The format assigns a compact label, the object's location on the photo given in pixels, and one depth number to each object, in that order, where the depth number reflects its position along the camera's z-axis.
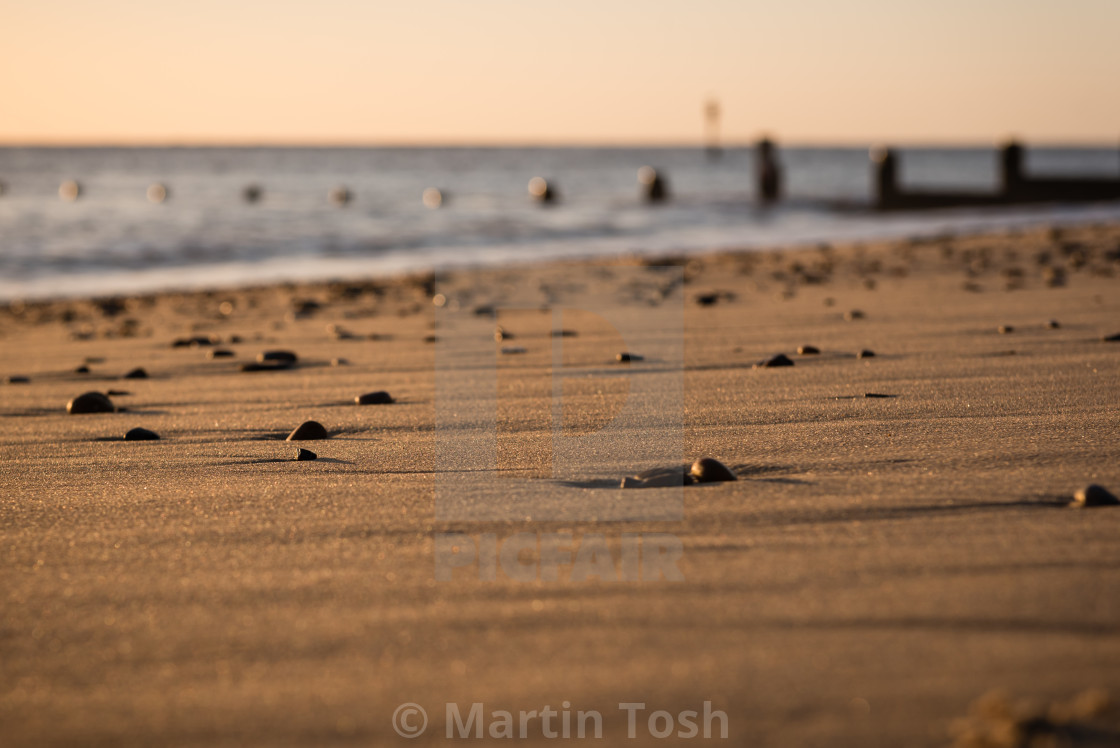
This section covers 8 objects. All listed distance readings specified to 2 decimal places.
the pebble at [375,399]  6.47
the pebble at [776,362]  7.08
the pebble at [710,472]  4.20
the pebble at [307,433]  5.45
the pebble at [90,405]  6.54
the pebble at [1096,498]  3.58
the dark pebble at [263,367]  8.13
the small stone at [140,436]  5.60
